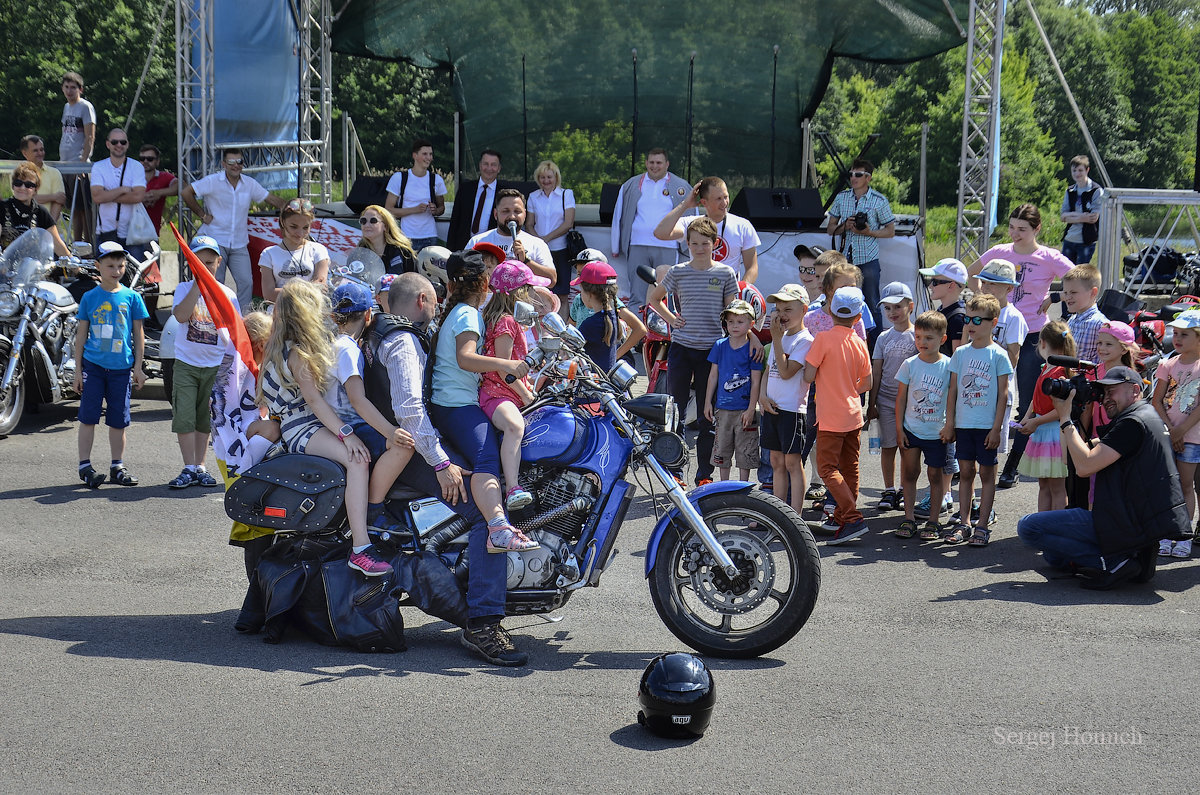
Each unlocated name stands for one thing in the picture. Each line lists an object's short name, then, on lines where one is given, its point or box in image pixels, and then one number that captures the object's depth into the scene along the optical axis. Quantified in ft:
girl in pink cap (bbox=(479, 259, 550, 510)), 18.11
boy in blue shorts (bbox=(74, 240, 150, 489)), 29.73
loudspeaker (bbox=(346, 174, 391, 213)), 48.44
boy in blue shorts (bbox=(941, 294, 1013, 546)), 25.14
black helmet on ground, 15.07
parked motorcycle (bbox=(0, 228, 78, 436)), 34.01
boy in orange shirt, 25.03
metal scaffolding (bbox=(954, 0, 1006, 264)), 48.03
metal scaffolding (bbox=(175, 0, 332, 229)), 47.24
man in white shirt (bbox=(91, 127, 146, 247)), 45.16
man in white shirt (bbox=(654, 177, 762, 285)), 32.01
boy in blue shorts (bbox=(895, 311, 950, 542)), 25.54
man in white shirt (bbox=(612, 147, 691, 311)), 40.42
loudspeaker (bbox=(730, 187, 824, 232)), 46.73
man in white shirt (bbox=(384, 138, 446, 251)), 43.78
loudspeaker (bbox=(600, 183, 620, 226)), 46.47
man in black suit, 42.47
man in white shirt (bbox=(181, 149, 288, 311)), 42.78
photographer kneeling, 21.72
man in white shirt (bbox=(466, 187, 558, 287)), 32.30
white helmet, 28.91
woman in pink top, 30.83
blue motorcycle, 17.94
